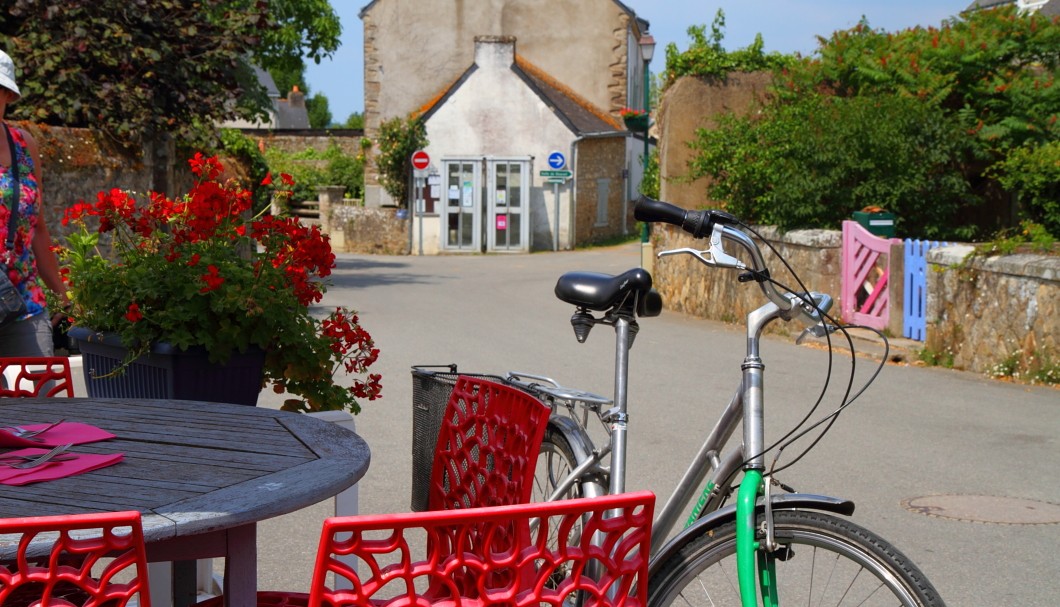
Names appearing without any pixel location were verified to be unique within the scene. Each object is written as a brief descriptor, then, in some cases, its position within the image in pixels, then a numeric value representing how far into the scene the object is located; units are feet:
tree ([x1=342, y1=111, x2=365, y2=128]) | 246.47
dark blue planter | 14.52
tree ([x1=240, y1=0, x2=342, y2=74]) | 83.82
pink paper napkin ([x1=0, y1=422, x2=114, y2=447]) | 9.41
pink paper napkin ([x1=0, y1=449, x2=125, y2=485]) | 8.57
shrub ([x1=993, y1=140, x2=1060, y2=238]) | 43.16
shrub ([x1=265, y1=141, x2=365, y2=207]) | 135.54
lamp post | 89.99
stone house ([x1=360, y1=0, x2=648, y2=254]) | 108.27
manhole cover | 19.60
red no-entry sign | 108.27
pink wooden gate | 42.50
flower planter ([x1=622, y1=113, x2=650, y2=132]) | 98.41
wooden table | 7.78
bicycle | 8.87
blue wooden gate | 39.96
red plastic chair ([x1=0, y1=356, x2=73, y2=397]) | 13.11
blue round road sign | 109.19
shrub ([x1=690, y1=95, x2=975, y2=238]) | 46.65
